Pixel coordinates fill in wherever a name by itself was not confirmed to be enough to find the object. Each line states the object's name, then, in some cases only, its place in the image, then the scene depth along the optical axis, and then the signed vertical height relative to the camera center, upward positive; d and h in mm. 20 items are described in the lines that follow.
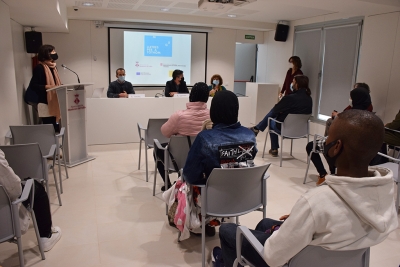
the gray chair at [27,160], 2646 -775
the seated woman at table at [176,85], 6344 -268
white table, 5535 -767
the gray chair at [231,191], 2158 -808
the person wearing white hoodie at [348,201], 1182 -457
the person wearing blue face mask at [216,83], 6774 -214
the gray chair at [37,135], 3371 -710
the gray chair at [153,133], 4000 -765
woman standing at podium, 4460 -212
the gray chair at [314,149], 3936 -886
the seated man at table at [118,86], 6164 -313
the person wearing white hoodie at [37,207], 1998 -1006
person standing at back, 6809 +44
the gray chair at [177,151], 3035 -751
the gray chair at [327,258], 1309 -739
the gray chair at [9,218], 1919 -904
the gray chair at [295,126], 4730 -749
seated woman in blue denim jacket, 2199 -447
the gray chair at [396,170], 3135 -902
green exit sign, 8512 +958
